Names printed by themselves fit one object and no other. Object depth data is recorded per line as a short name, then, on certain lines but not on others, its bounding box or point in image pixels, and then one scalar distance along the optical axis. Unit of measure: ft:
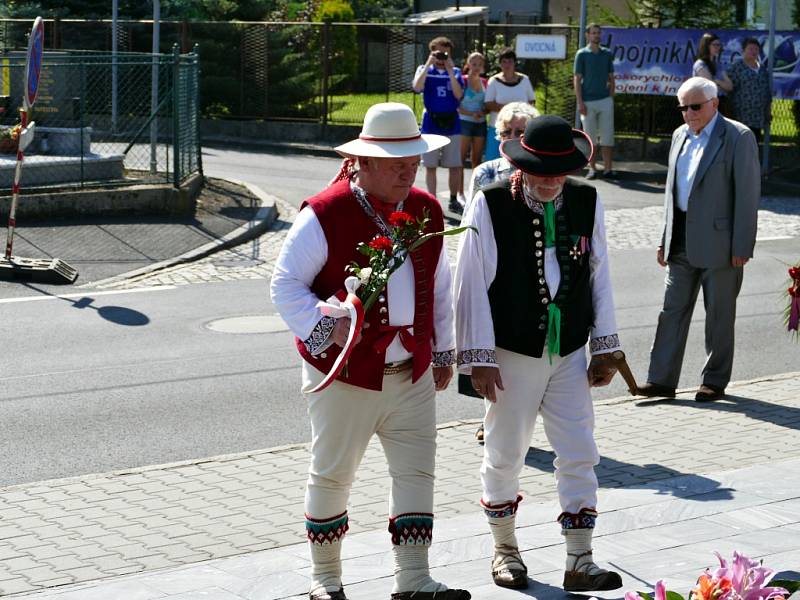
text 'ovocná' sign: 76.43
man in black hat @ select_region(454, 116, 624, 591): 18.98
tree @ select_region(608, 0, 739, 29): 78.02
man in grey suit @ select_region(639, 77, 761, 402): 29.96
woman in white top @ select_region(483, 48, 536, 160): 55.93
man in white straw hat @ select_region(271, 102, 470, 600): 17.52
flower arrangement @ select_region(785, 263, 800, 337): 23.06
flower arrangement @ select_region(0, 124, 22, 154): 57.41
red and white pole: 46.19
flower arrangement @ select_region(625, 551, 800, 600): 10.15
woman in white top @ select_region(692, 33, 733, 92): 66.64
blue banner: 71.26
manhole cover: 38.65
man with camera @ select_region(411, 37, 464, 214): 56.70
